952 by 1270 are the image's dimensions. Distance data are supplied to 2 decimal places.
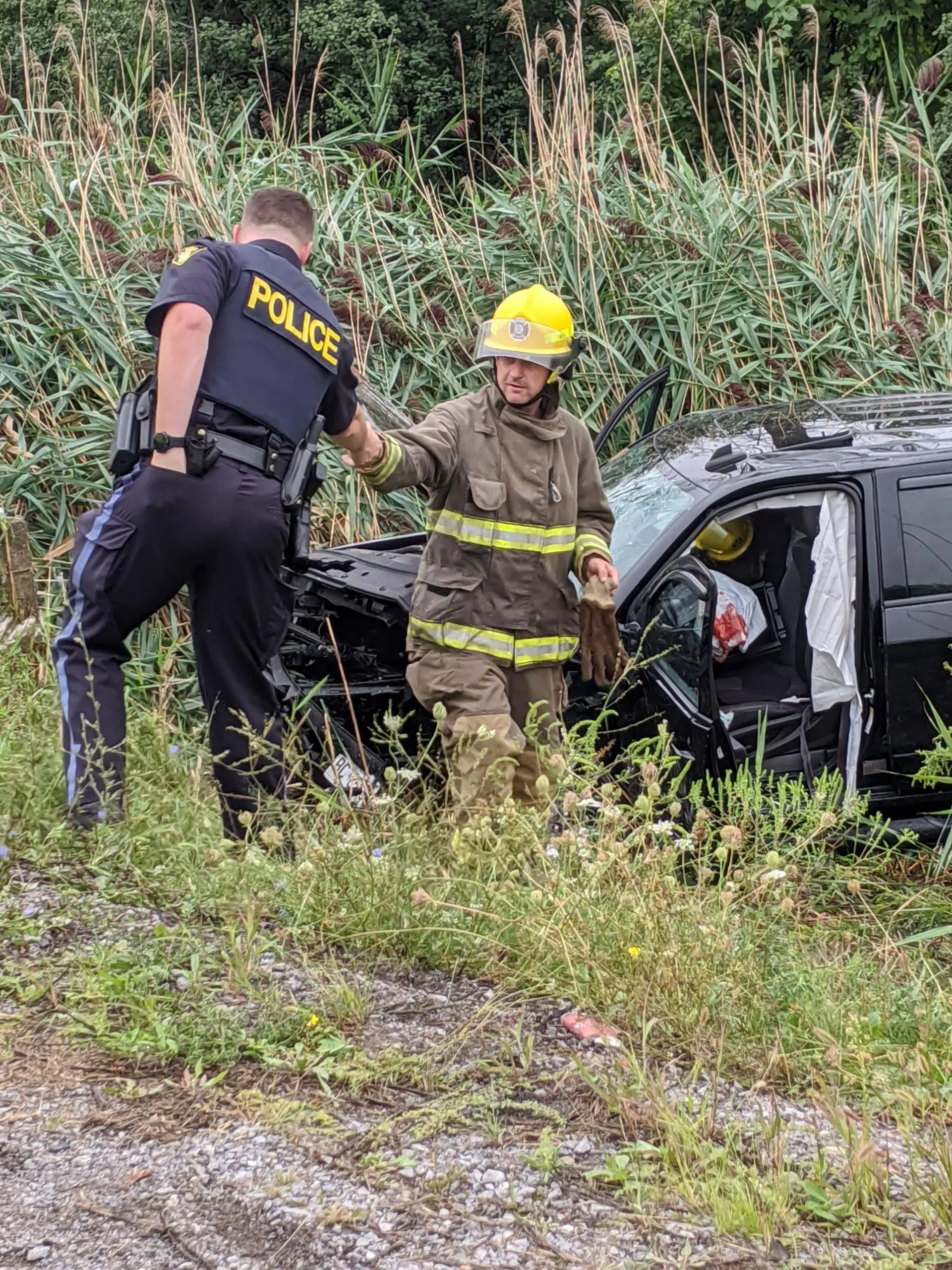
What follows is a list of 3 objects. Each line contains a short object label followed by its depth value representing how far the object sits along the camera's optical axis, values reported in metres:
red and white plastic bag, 4.97
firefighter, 4.15
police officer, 3.68
